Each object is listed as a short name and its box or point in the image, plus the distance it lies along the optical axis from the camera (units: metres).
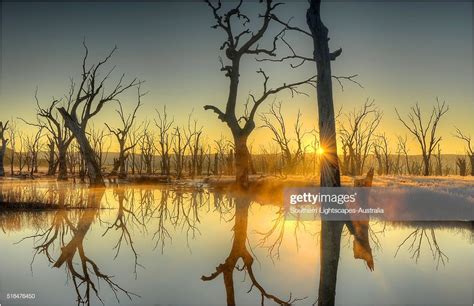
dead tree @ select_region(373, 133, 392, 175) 37.11
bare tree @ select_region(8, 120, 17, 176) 46.03
